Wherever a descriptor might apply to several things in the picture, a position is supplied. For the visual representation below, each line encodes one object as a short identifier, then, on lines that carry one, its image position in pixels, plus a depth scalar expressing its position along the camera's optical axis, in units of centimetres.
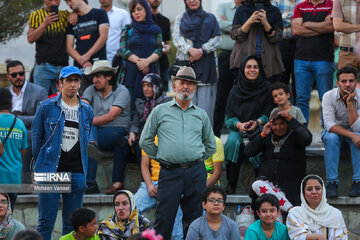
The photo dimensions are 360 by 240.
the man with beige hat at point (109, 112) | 1753
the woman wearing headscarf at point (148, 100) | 1800
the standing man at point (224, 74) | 1945
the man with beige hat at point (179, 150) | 1405
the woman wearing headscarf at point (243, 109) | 1716
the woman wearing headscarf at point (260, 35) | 1831
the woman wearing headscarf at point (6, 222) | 1342
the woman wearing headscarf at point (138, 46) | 1923
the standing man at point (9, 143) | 1469
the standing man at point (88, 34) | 1933
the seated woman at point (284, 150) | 1583
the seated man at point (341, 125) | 1631
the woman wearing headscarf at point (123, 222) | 1446
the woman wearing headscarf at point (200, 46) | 1906
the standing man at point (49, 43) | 1948
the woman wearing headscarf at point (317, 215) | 1426
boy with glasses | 1370
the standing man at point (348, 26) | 1722
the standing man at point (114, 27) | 2075
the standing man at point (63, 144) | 1387
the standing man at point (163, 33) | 2050
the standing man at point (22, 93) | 1850
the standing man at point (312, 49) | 1830
